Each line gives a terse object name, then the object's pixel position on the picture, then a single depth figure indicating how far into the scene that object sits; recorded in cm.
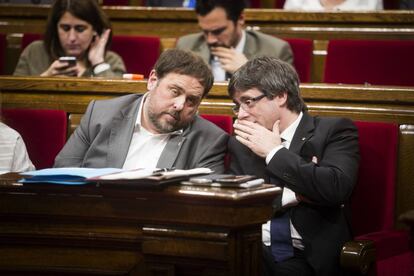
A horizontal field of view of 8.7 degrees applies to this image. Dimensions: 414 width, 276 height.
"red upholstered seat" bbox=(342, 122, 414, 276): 810
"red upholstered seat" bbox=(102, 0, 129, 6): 1015
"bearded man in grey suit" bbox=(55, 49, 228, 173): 813
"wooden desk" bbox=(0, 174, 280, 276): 734
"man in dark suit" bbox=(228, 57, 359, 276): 791
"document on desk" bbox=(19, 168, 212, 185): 738
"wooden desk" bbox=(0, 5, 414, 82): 926
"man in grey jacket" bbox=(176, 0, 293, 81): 912
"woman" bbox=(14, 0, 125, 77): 923
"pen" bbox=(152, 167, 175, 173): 747
